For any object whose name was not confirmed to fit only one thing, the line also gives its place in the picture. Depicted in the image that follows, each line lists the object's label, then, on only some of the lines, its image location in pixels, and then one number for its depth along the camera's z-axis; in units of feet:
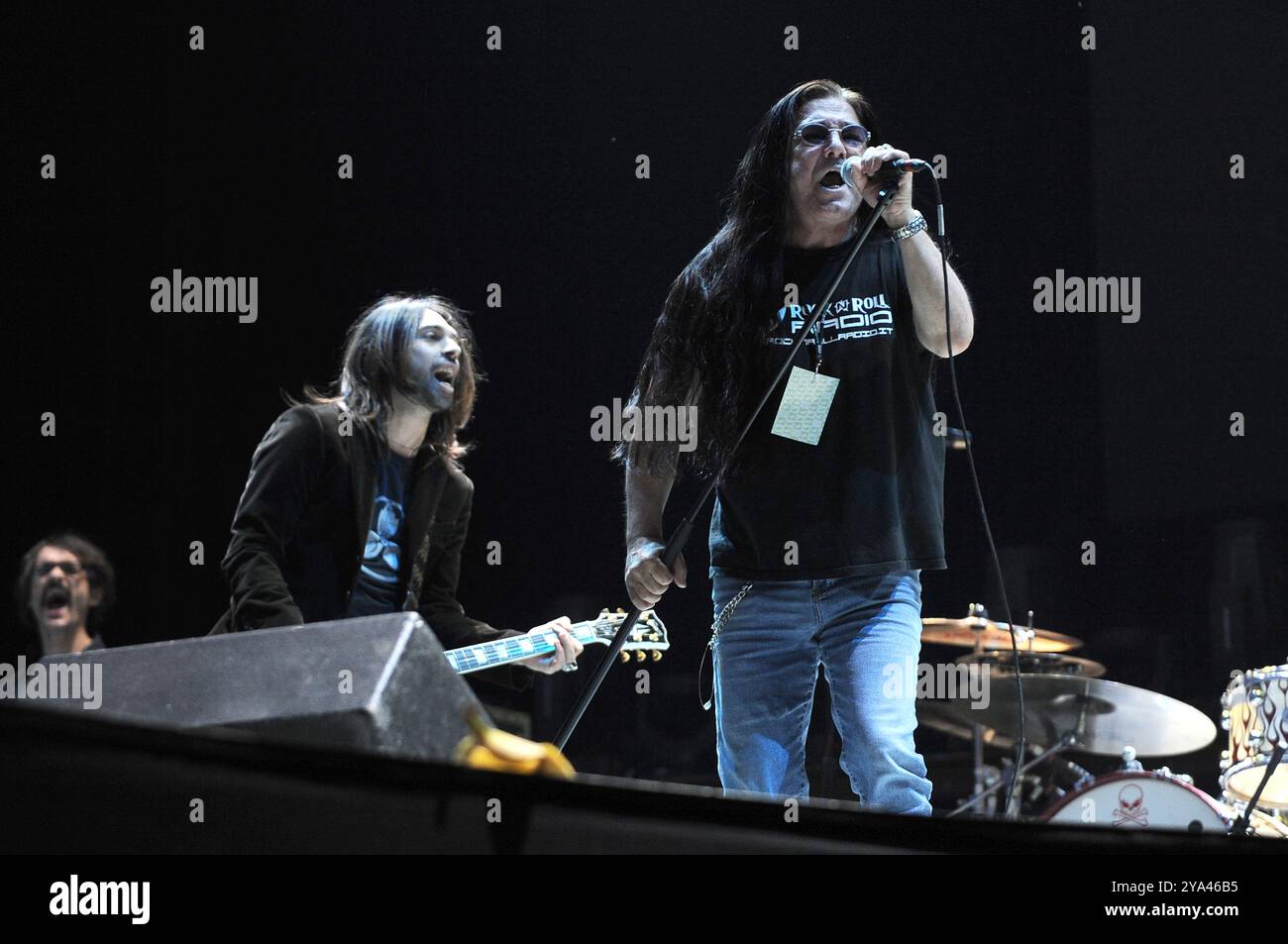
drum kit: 11.10
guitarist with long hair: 10.36
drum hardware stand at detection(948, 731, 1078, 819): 11.83
